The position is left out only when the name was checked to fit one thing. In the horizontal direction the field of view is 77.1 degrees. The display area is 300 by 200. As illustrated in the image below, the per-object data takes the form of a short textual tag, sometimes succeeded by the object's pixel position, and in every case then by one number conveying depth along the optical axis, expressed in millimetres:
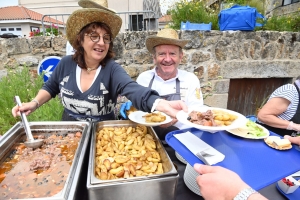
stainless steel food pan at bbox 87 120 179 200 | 851
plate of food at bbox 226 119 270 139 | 1161
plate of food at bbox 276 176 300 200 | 1021
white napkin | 926
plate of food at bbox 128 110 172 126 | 1338
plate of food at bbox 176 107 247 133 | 981
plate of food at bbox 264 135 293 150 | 1040
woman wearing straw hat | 1576
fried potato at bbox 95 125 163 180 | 993
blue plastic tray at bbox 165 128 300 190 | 844
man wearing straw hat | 2156
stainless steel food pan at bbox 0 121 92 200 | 799
